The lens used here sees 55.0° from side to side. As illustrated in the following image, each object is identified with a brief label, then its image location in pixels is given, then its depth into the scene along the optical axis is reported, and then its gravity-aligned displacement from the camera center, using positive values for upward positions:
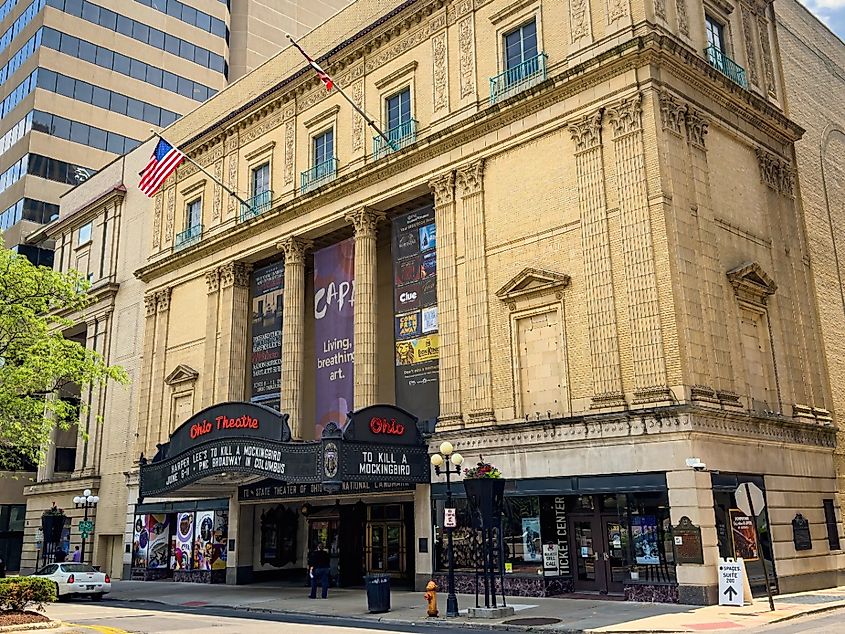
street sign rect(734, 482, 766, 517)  19.64 +0.78
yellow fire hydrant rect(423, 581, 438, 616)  21.51 -1.53
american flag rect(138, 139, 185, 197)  36.09 +16.28
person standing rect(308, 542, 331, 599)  28.11 -0.87
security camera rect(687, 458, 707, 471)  21.50 +1.77
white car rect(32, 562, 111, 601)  31.47 -1.18
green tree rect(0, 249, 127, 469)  25.66 +6.07
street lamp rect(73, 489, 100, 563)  42.84 +2.38
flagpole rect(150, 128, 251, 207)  37.37 +15.94
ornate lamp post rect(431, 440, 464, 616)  21.38 +1.83
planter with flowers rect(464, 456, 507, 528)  22.00 +1.14
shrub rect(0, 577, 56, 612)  19.48 -1.00
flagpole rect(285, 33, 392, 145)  31.43 +15.88
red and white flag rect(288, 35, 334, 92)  30.62 +17.11
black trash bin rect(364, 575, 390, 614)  23.06 -1.49
